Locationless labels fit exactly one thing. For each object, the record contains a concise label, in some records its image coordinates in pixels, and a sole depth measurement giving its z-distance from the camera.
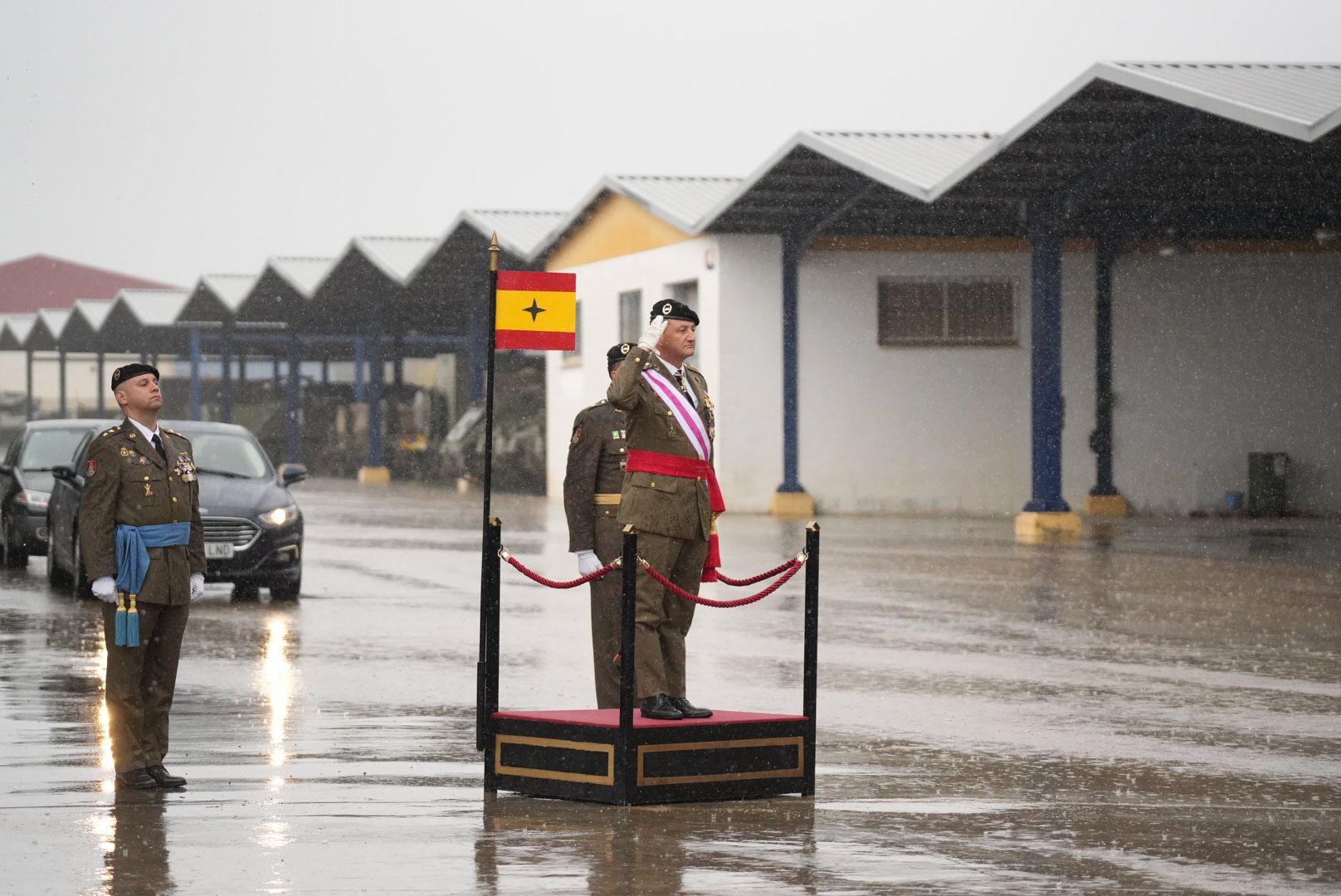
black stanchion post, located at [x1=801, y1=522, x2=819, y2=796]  16.56
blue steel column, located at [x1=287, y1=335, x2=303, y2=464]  121.19
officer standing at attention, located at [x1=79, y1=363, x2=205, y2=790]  17.10
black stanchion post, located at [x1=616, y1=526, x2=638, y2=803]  15.81
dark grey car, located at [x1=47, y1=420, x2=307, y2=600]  36.02
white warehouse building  69.40
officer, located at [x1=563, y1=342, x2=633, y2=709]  18.32
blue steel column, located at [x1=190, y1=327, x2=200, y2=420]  129.81
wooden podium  16.03
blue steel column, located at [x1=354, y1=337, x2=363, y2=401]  127.96
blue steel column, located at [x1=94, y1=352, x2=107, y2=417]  152.84
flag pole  18.10
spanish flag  18.90
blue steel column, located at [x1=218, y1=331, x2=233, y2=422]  128.33
